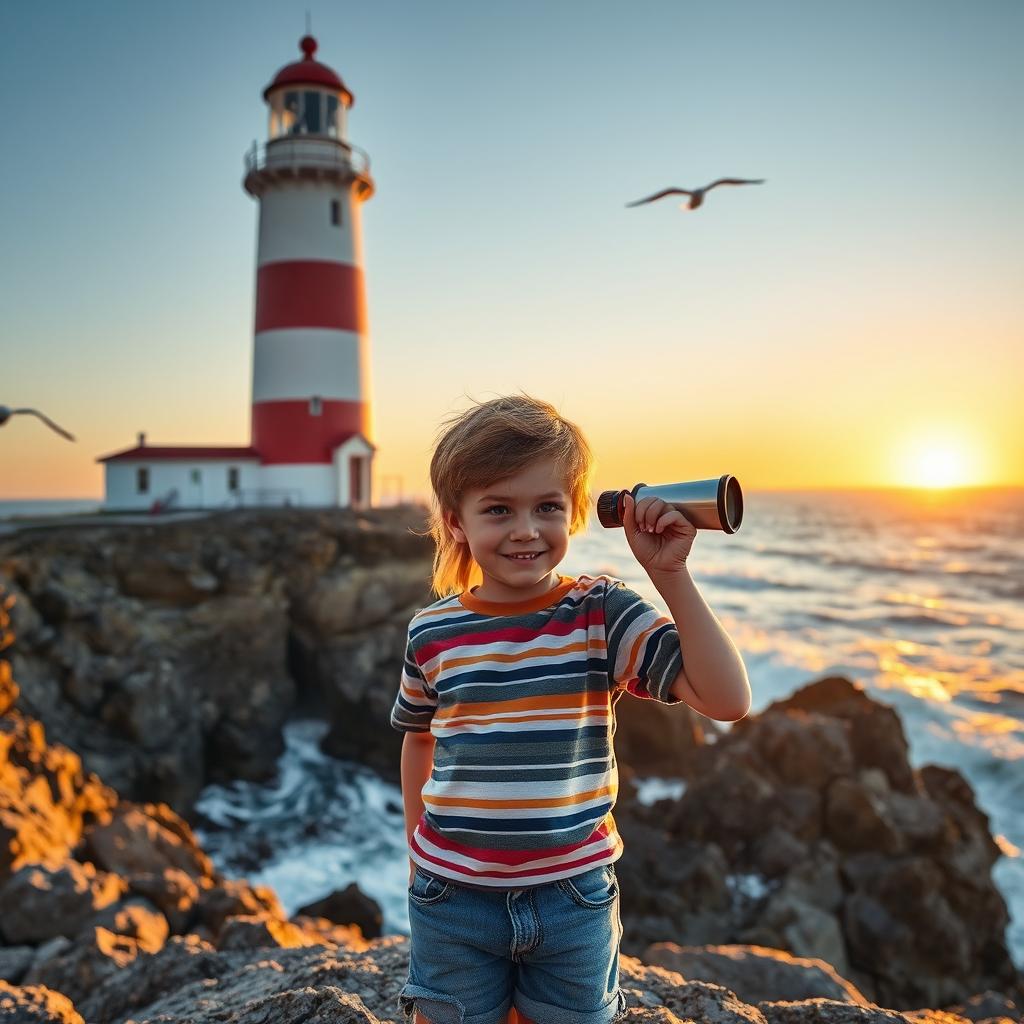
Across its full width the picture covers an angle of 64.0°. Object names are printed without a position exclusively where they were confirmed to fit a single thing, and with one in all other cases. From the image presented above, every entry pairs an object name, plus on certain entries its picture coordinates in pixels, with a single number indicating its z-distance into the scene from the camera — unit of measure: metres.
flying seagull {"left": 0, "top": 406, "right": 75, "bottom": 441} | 6.21
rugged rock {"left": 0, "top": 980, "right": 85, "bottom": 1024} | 2.43
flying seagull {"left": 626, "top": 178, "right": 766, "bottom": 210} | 4.64
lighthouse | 19.69
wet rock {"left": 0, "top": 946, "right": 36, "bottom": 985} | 3.39
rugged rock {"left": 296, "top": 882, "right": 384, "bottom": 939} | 7.32
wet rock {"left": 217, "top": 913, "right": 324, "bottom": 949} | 3.61
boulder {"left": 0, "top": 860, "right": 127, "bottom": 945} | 3.85
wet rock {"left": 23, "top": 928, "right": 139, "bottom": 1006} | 3.17
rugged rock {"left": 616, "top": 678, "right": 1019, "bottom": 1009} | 7.19
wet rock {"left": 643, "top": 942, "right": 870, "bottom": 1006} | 3.10
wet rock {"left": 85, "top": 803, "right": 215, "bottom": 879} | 5.43
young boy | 1.62
